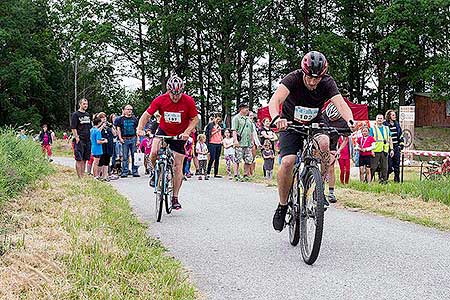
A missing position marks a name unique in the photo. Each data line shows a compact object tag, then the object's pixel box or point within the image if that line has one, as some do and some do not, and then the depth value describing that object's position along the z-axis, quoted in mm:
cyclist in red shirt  8500
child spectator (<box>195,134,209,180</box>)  17406
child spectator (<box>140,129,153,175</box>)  16884
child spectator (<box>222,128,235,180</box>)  17466
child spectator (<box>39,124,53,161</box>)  27509
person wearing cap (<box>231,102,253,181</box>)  16594
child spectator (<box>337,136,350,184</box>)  14080
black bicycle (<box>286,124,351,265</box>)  5254
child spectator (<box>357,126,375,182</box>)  14547
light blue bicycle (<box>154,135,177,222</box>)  8398
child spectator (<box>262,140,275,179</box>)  17266
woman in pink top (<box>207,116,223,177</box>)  17453
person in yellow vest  14555
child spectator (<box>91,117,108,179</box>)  15375
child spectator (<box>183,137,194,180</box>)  17562
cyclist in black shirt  5988
